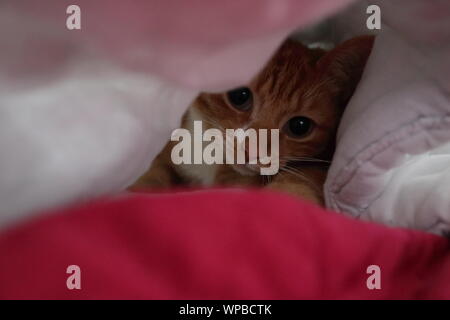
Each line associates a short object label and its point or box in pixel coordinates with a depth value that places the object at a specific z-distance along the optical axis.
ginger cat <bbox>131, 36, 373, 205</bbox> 0.82
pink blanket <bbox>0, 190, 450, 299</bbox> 0.36
